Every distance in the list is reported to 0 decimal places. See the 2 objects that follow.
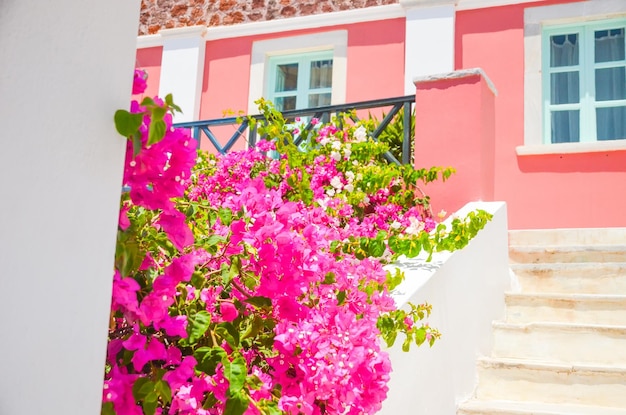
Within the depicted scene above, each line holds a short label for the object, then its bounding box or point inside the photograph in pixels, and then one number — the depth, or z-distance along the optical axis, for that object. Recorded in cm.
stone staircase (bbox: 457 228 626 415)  331
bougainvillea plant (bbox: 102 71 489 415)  123
